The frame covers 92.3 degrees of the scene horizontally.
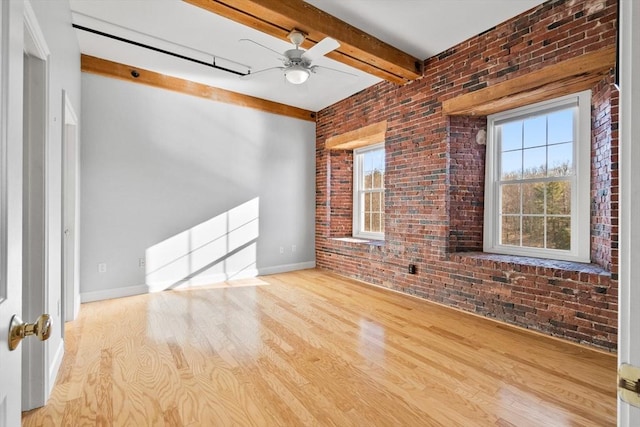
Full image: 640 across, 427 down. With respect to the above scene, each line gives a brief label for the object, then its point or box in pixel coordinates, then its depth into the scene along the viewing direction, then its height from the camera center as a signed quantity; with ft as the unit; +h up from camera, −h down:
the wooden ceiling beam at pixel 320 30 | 8.47 +5.57
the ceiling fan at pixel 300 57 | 9.07 +4.76
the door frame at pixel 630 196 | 1.84 +0.10
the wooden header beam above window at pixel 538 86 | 8.27 +3.85
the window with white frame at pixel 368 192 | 16.97 +1.09
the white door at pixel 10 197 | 2.20 +0.10
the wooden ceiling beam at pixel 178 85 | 12.08 +5.69
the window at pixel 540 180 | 9.61 +1.10
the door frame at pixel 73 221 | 10.04 -0.37
